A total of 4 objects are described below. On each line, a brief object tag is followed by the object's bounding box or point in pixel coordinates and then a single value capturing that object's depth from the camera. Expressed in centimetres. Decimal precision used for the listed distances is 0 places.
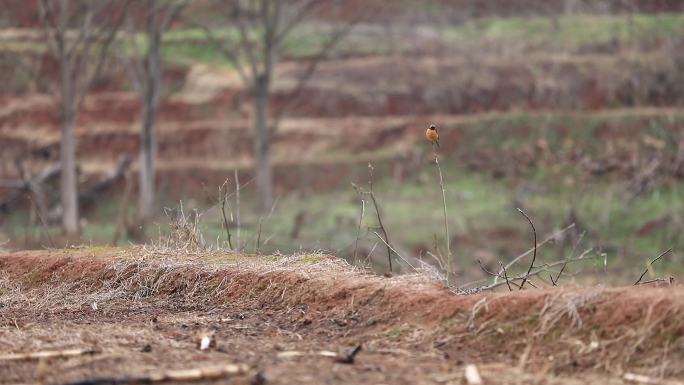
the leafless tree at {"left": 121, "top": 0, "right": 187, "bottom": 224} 6009
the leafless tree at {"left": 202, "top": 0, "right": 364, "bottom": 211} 6228
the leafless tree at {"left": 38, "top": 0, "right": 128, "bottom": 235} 5100
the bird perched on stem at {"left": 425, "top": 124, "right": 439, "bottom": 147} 1898
